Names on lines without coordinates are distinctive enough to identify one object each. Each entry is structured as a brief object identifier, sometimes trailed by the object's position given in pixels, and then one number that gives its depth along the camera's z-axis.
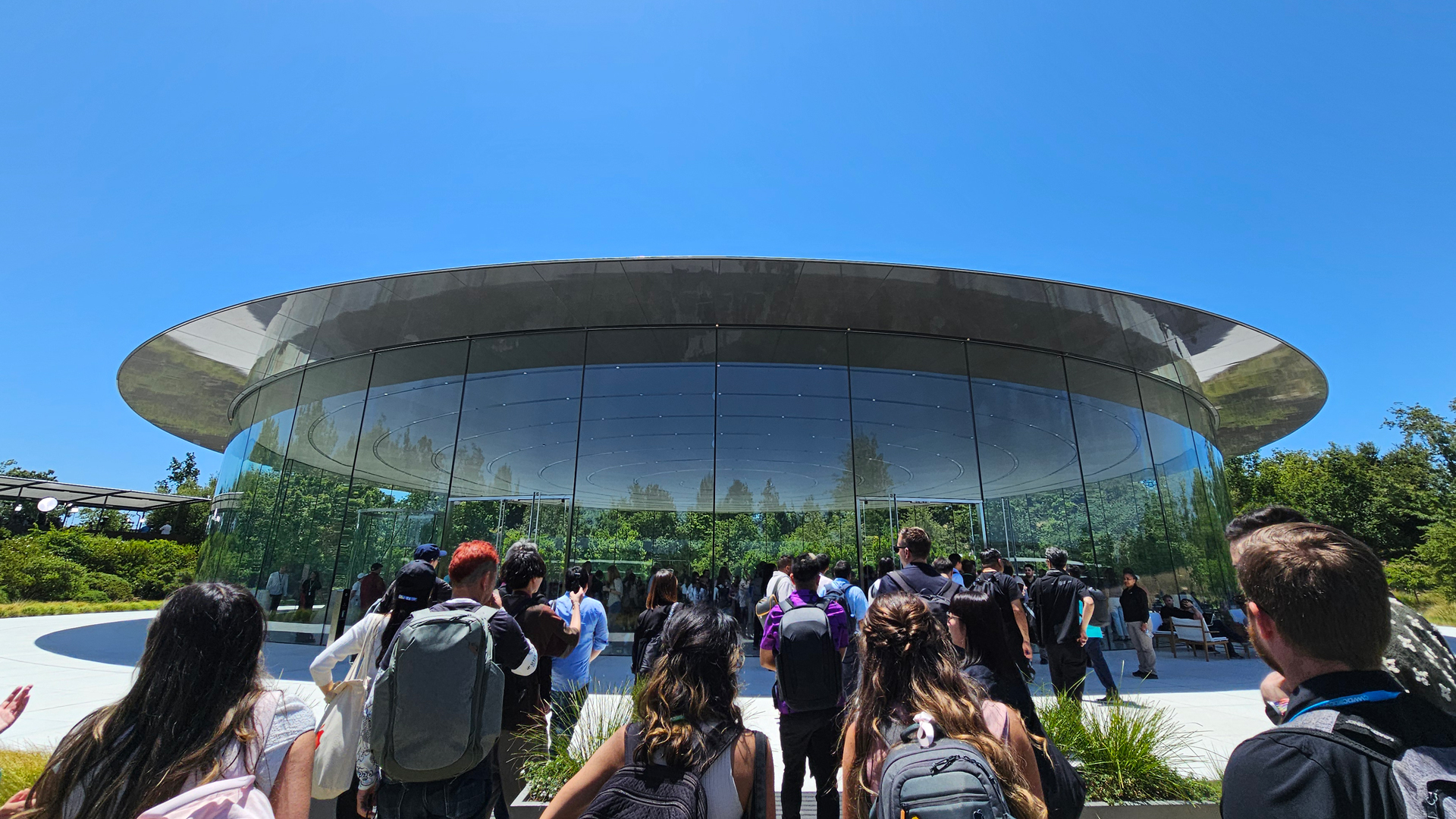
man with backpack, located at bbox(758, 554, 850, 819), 3.52
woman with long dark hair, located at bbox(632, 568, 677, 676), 4.80
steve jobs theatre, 12.05
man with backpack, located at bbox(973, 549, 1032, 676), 4.42
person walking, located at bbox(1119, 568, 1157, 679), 9.65
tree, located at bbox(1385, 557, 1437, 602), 27.89
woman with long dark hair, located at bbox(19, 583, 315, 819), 1.44
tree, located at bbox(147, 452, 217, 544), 40.59
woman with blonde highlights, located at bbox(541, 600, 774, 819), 1.79
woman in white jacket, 3.18
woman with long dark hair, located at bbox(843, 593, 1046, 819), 1.79
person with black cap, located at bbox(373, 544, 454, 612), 3.39
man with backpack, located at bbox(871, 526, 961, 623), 4.43
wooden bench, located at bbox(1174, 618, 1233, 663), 12.42
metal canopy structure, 29.72
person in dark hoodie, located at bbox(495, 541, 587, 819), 3.63
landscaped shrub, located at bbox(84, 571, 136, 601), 24.81
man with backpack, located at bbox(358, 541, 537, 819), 2.47
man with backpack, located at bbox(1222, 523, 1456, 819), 1.19
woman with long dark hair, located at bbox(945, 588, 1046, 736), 2.86
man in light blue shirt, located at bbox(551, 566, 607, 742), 4.47
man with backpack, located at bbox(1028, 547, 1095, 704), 6.74
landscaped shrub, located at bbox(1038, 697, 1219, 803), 4.07
